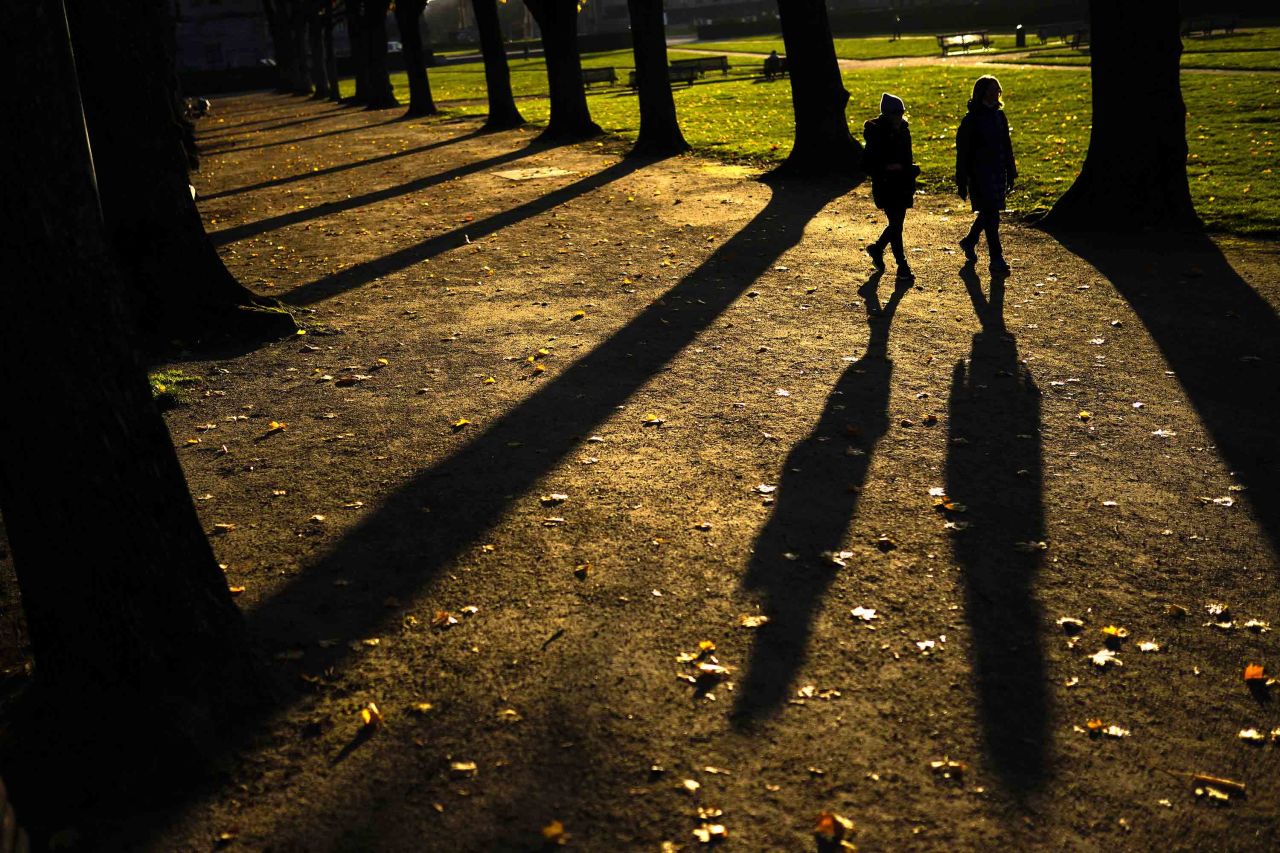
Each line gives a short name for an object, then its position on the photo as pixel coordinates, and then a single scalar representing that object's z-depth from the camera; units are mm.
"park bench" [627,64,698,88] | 43906
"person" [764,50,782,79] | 42456
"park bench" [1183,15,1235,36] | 39528
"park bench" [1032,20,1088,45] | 45531
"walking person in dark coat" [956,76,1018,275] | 10898
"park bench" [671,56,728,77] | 44938
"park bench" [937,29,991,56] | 46750
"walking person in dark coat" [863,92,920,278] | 11156
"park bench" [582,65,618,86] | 46188
